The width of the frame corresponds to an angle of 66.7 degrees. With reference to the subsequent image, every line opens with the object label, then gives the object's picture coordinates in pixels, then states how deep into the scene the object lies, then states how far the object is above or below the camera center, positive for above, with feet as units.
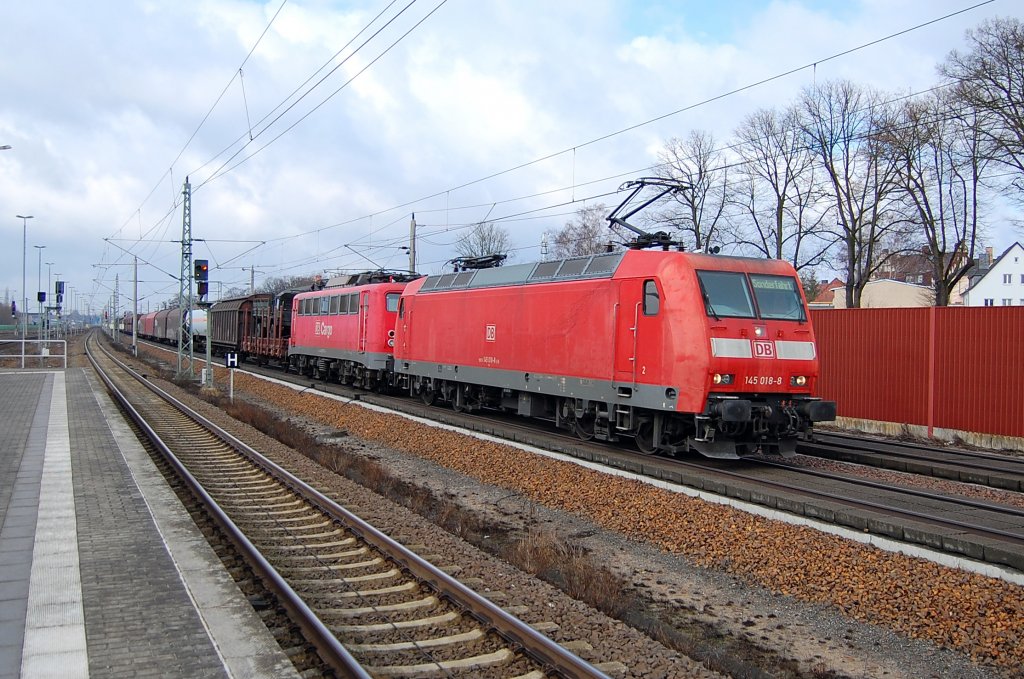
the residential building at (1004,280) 192.24 +18.54
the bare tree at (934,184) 91.91 +20.65
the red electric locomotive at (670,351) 36.29 -0.23
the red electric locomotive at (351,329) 74.58 +1.07
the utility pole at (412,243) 108.06 +13.82
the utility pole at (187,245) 90.07 +10.66
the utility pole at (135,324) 151.84 +2.22
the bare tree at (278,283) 303.19 +22.47
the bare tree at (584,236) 160.56 +24.12
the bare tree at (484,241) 207.21 +27.45
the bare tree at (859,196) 99.14 +20.29
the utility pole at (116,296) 254.59 +12.83
